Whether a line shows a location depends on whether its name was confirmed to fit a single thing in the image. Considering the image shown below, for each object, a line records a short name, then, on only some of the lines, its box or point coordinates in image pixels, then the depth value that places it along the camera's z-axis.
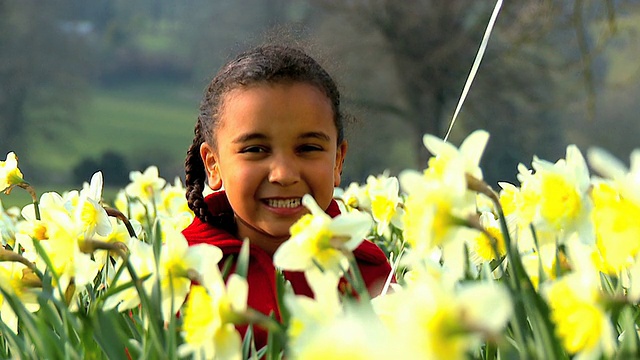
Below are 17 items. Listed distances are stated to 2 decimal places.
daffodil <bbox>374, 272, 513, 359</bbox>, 0.67
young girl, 1.35
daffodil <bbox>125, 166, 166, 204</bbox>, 2.07
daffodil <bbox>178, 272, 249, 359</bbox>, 0.87
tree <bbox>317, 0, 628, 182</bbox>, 18.64
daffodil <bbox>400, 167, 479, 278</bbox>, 0.86
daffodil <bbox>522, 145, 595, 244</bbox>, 0.97
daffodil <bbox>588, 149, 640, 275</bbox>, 0.86
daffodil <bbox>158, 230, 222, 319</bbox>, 0.97
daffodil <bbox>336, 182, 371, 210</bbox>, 1.90
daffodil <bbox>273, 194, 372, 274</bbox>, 0.94
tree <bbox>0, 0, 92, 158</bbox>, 23.44
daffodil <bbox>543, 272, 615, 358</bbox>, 0.82
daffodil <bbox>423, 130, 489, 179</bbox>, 0.92
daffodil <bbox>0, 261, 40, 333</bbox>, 1.06
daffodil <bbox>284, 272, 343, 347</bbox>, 0.82
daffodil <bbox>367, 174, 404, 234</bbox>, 1.48
